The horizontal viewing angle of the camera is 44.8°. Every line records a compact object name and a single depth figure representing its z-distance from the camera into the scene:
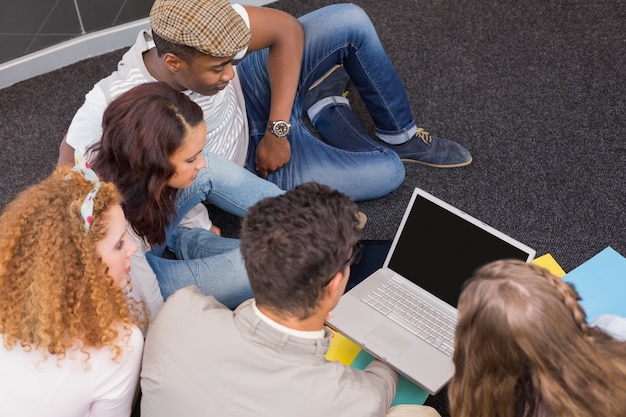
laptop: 1.59
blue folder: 1.65
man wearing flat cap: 1.79
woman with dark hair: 1.65
